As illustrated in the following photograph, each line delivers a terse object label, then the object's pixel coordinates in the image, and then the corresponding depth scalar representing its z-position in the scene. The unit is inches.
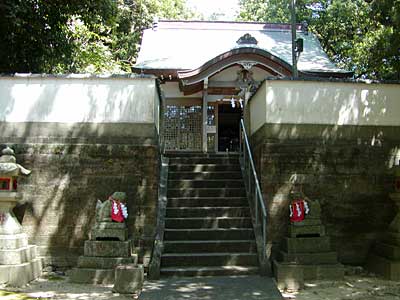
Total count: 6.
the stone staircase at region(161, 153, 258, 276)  270.4
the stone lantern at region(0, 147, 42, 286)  240.7
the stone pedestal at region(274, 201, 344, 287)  247.8
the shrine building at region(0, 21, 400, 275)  290.2
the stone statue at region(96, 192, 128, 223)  264.4
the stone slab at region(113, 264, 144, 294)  227.0
